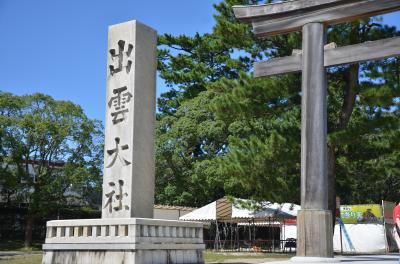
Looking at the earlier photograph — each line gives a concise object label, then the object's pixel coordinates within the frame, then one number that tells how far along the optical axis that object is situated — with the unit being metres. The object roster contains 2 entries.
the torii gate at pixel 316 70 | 9.48
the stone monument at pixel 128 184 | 8.46
